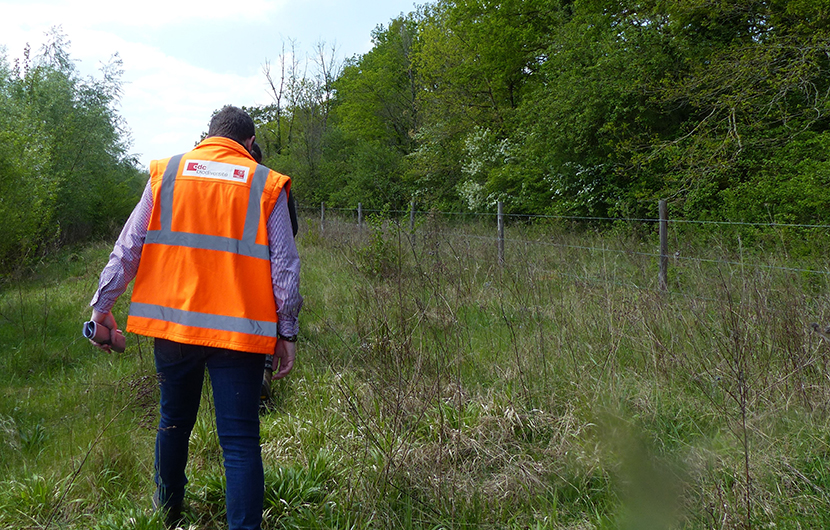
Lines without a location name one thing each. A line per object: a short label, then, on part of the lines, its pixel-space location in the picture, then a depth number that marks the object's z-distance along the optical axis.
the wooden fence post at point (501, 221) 9.17
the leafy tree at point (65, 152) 9.97
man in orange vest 2.15
